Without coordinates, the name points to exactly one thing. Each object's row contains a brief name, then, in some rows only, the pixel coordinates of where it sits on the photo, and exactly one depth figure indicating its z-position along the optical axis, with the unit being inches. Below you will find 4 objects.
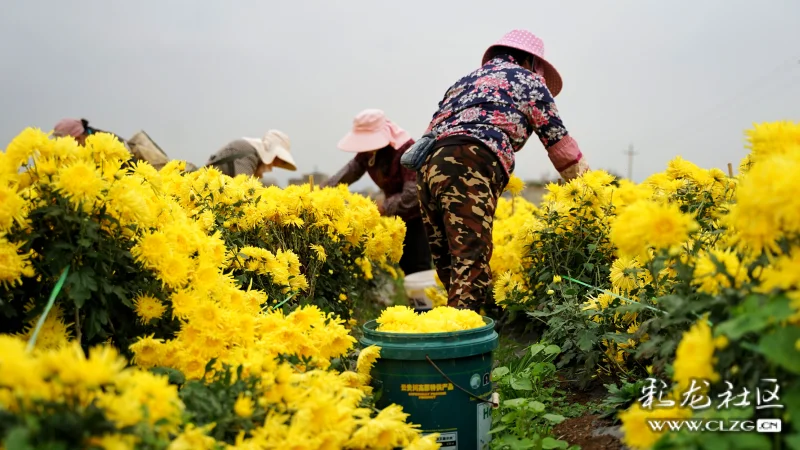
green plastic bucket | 92.2
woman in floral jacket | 156.9
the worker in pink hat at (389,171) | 231.3
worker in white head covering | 256.8
